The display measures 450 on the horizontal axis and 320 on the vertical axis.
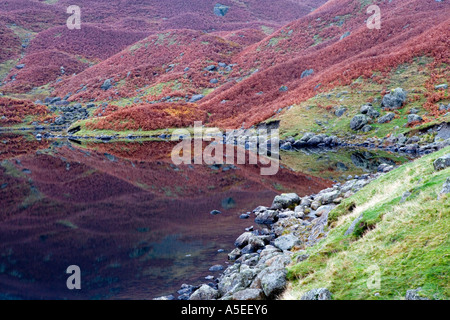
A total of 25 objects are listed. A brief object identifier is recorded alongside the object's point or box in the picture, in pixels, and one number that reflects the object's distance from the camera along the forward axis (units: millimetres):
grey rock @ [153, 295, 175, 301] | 13809
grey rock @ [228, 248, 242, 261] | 17581
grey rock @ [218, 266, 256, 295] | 12695
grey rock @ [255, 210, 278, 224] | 22961
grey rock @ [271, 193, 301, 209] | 24781
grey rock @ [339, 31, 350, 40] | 81875
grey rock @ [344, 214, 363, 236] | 12594
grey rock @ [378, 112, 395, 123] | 46656
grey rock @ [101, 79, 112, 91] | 101500
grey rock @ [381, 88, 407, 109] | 48469
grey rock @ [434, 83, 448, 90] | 47131
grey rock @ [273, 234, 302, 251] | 17173
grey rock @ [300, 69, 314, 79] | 71375
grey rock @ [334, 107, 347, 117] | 52312
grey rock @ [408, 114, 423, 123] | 43669
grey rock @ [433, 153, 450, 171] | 14418
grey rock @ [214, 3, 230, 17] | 179500
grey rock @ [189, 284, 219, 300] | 13180
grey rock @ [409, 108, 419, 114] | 45706
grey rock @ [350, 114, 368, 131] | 48750
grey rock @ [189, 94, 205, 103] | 87312
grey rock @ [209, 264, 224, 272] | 16527
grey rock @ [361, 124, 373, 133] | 47969
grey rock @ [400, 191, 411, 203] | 12398
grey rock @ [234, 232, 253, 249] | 18766
